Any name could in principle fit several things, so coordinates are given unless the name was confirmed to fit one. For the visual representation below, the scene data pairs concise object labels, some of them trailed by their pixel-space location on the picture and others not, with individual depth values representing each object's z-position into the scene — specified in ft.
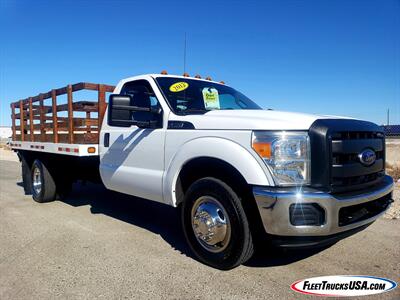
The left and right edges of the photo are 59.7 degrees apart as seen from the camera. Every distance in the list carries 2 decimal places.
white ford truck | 9.55
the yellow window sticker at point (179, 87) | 14.23
